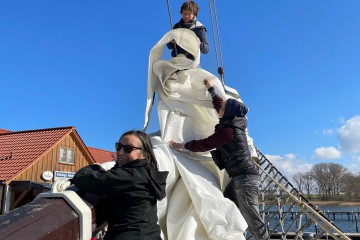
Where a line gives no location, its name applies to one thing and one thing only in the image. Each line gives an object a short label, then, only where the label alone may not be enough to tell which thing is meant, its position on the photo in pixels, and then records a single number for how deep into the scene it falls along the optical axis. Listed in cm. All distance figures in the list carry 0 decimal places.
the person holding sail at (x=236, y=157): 254
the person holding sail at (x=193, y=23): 372
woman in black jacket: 146
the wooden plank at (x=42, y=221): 112
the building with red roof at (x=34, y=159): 1428
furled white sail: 227
